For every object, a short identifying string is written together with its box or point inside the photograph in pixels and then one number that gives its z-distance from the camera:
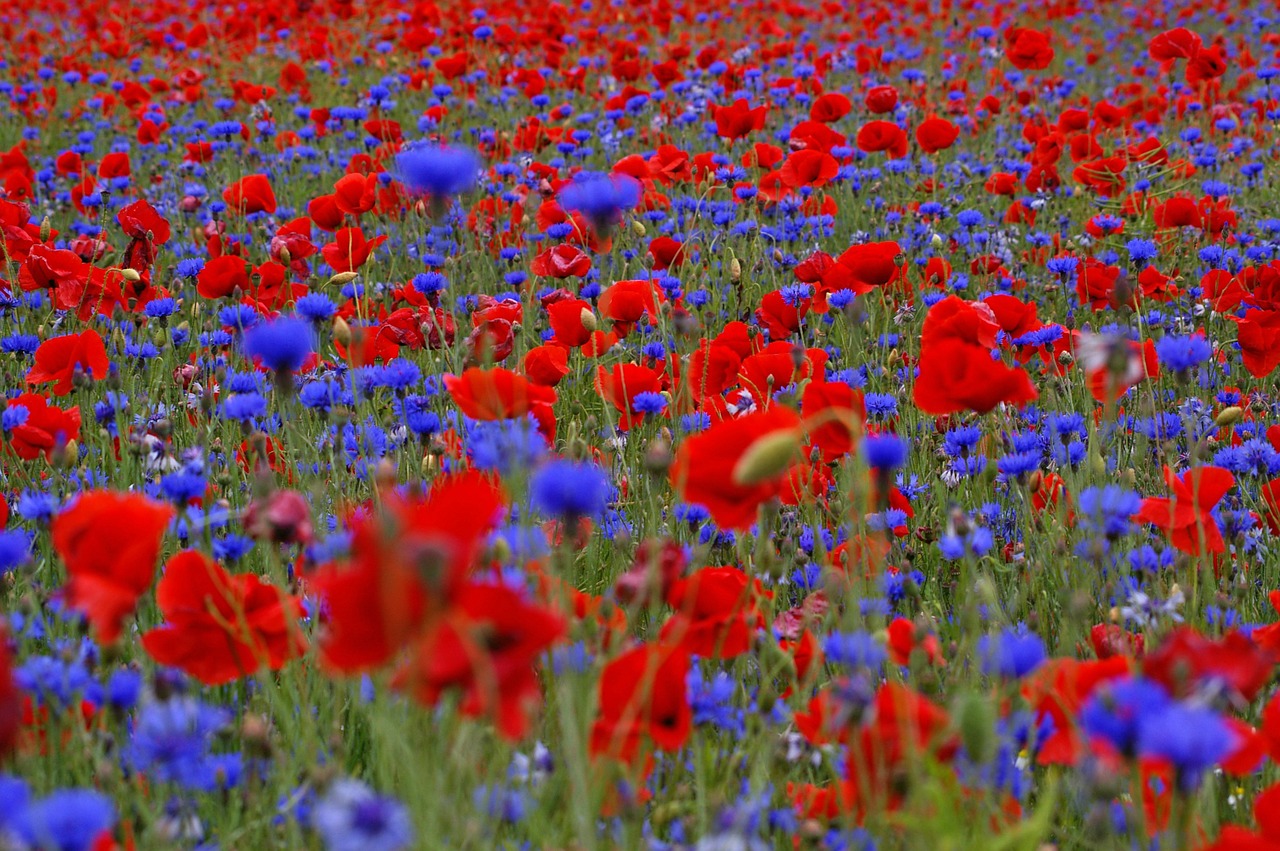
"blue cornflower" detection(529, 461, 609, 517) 3.14
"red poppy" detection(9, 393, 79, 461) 3.56
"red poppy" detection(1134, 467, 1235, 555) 3.42
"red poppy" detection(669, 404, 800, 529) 3.19
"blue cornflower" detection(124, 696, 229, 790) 3.16
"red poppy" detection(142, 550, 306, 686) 3.23
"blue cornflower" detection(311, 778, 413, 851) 3.02
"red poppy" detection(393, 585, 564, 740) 3.02
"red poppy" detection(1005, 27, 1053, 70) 6.73
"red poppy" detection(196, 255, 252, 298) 3.96
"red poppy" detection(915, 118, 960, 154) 4.99
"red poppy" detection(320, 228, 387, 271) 4.01
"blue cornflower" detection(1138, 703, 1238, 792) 3.01
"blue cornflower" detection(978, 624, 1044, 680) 3.18
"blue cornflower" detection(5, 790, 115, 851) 3.03
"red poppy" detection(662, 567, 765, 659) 3.25
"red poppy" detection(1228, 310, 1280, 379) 3.83
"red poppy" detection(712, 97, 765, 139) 4.91
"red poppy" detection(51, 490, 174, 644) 3.13
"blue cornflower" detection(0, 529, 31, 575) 3.22
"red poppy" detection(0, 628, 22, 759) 3.04
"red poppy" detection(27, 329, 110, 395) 3.70
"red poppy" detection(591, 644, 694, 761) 3.15
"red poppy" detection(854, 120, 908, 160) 4.92
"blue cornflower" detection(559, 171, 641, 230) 3.40
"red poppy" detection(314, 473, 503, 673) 2.95
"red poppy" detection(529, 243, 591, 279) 4.03
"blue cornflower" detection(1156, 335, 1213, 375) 3.46
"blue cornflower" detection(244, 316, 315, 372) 3.30
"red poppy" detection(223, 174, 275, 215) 4.20
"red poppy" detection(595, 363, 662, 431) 3.65
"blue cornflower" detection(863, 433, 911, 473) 3.25
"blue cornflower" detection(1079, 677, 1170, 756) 3.04
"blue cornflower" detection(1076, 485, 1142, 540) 3.41
